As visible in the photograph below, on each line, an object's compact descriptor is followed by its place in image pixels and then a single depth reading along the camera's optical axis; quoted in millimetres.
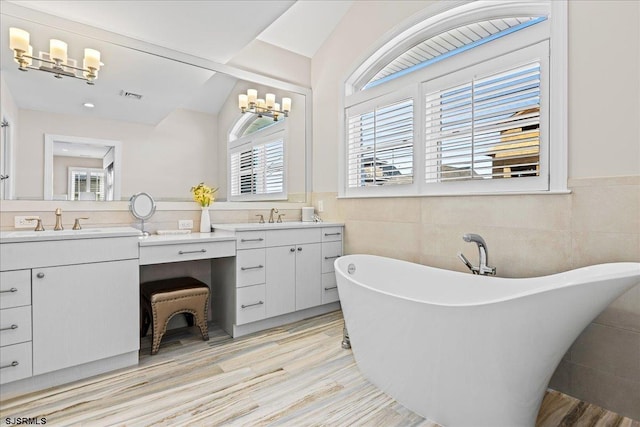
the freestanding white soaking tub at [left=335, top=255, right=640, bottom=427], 1261
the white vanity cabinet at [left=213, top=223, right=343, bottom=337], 2631
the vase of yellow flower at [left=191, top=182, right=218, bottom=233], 2873
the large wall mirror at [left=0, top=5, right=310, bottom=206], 2234
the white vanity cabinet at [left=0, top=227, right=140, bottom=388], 1760
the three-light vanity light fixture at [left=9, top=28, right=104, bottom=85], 2172
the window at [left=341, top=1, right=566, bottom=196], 2006
